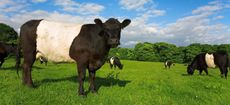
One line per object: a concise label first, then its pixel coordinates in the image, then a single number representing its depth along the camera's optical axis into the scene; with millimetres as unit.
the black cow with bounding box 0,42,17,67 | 11614
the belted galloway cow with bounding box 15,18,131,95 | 5414
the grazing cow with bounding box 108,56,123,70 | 23053
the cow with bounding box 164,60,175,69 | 30515
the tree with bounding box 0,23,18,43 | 37712
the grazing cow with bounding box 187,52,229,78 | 13060
